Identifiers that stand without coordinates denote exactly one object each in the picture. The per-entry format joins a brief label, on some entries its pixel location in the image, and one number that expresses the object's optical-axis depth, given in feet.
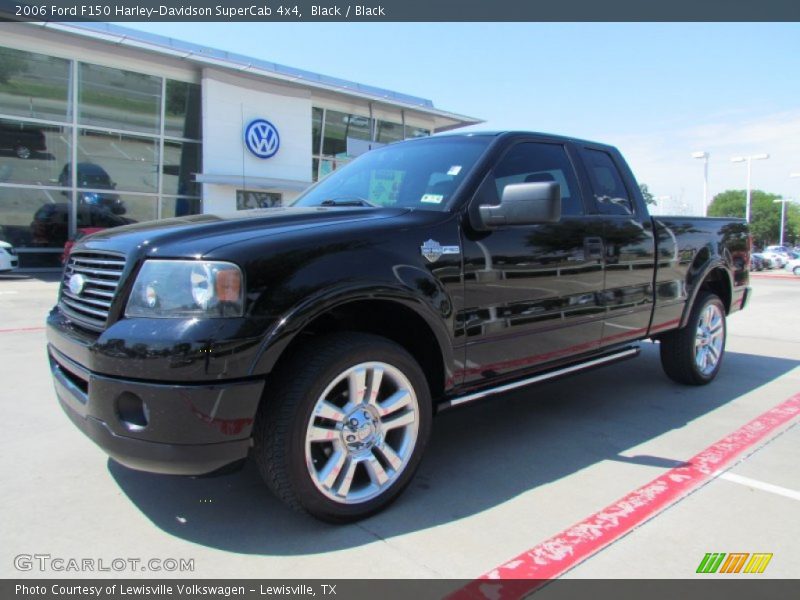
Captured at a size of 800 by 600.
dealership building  53.78
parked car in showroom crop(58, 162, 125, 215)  56.34
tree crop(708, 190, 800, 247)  272.31
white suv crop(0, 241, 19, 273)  47.75
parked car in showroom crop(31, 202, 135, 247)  55.42
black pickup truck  7.37
